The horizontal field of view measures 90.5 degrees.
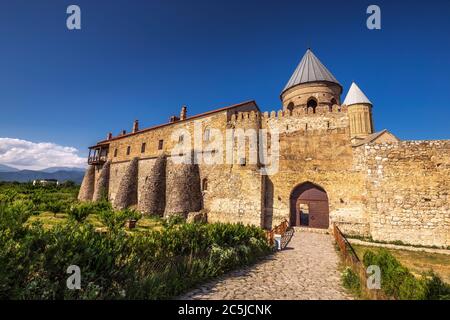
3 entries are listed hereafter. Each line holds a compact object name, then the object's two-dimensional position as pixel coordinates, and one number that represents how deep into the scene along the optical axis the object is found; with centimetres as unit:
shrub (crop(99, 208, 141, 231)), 1197
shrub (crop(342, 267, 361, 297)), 573
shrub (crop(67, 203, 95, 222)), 1331
